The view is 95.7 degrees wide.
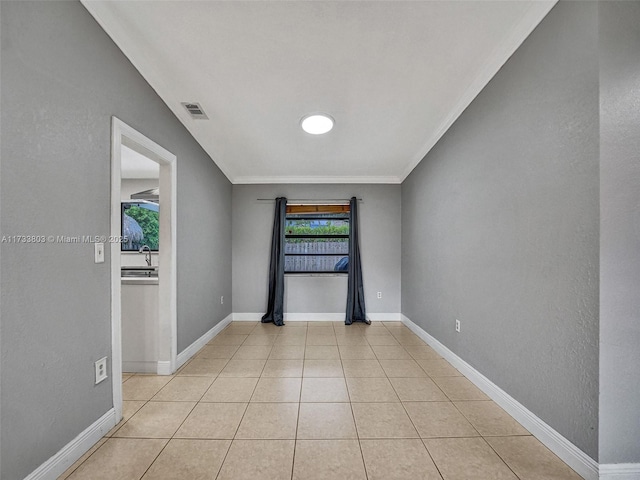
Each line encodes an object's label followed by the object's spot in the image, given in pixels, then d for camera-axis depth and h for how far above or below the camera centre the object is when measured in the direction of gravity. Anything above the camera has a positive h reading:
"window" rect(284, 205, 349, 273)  4.71 -0.02
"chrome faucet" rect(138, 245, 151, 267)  4.02 -0.16
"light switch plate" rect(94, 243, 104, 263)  1.67 -0.07
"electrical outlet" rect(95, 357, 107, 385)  1.68 -0.76
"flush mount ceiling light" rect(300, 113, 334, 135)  2.72 +1.14
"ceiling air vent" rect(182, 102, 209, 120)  2.54 +1.17
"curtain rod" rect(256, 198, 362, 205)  4.61 +0.62
